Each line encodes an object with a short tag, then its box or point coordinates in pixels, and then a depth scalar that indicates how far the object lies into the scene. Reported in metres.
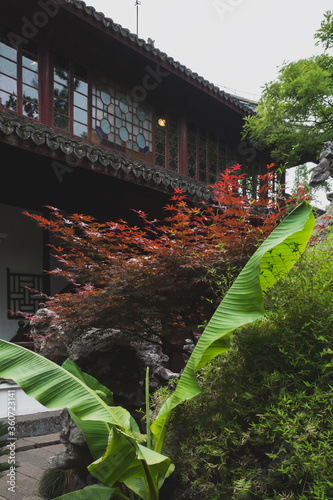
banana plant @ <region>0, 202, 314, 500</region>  2.00
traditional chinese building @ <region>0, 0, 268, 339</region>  6.36
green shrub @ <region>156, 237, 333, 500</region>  1.79
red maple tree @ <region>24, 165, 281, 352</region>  3.22
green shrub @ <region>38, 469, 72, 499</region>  3.63
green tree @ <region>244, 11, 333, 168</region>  11.77
